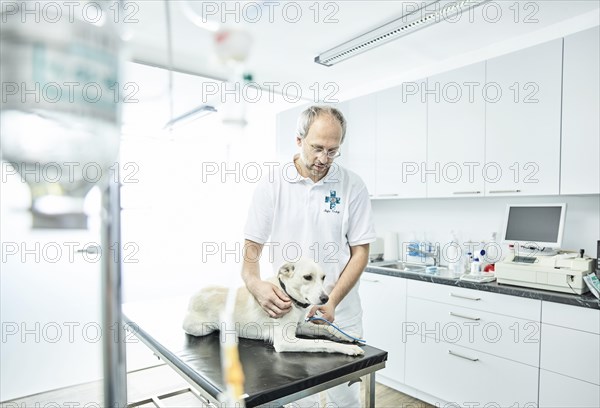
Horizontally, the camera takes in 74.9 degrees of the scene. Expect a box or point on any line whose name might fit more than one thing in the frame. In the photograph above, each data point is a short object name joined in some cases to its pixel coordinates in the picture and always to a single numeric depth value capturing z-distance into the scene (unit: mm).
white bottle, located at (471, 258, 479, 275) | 2639
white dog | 1330
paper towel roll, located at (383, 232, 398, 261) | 3463
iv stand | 483
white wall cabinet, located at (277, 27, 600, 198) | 2227
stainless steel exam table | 1073
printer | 2049
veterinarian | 1679
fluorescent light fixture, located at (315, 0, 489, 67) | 2086
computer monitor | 2344
